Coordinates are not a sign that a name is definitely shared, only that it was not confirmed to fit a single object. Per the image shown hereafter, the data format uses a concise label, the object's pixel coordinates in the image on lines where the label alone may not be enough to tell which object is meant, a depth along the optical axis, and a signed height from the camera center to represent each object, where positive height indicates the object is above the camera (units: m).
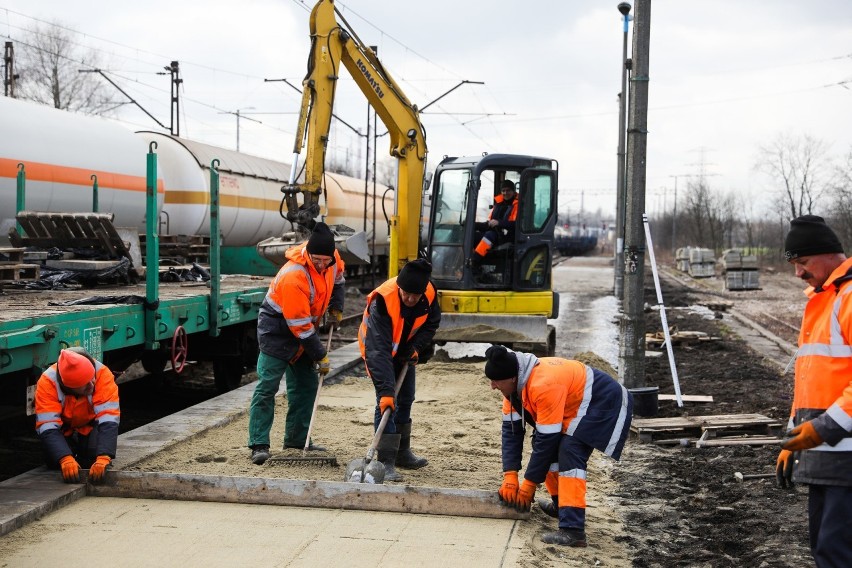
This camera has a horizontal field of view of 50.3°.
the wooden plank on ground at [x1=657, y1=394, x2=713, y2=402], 10.24 -1.62
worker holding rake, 6.86 -0.53
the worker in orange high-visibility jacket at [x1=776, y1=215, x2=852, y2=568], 3.80 -0.61
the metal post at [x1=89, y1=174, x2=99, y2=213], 12.12 +0.74
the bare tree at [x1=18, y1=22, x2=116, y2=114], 42.22 +8.00
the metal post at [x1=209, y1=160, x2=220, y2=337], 9.15 +0.00
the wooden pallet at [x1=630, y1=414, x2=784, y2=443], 8.53 -1.62
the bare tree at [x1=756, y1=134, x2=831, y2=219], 51.12 +3.12
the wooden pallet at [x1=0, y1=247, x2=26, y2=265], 7.52 -0.03
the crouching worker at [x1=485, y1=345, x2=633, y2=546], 5.29 -1.00
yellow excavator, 12.89 +0.33
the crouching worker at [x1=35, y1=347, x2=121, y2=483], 6.00 -1.13
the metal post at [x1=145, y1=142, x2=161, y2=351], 7.64 -0.08
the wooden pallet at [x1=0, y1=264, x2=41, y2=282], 7.56 -0.18
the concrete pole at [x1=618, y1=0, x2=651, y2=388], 10.10 +0.32
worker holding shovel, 6.30 -0.58
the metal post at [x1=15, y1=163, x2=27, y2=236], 10.63 +0.73
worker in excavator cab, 12.94 +0.44
